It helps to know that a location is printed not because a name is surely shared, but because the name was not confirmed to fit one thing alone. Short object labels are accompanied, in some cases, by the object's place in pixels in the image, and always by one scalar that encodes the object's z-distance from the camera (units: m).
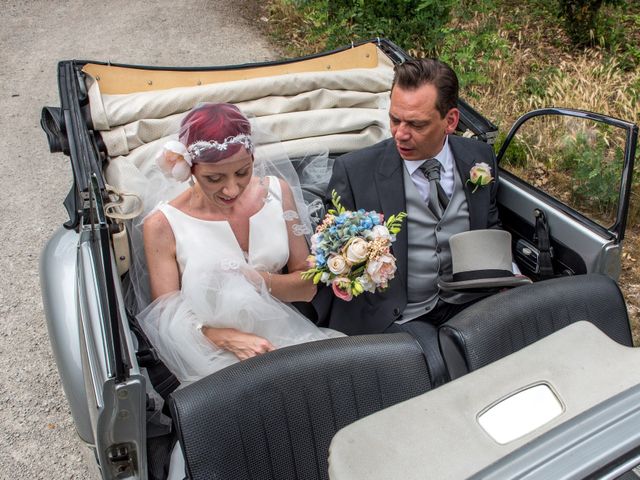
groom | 2.67
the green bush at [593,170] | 3.31
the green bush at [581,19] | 6.59
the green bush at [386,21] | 6.03
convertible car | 1.26
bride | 2.46
